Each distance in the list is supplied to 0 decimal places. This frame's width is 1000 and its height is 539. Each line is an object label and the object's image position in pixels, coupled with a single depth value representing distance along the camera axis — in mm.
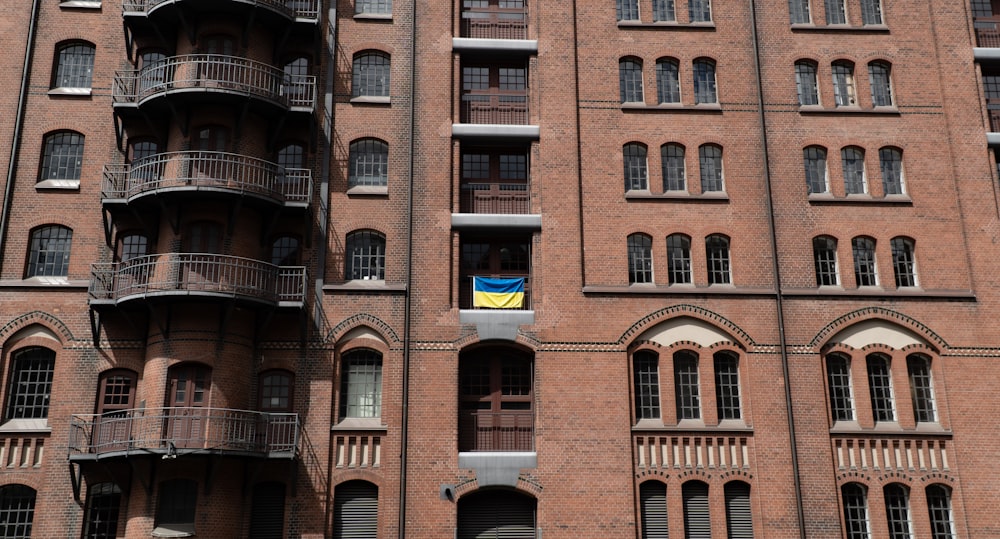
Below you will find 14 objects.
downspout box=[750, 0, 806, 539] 26781
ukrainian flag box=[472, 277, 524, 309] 28234
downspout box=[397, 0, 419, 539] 25953
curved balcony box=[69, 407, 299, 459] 24391
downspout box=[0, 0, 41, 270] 27594
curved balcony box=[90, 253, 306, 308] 25594
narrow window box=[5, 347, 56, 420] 26484
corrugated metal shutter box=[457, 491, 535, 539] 26406
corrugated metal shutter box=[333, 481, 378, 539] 25969
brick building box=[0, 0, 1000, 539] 26047
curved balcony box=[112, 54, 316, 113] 27016
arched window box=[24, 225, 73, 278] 27641
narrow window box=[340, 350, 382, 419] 27219
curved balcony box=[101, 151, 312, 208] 26453
